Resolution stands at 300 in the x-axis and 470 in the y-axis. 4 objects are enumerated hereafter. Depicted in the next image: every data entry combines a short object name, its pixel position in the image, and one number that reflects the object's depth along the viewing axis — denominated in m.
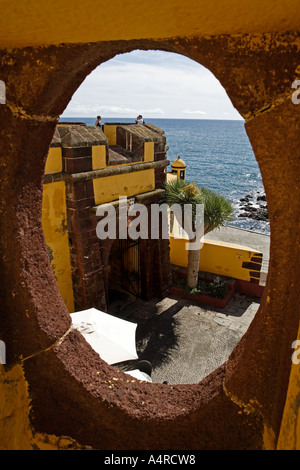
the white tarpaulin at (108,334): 6.69
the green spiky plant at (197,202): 10.06
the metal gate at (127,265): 10.94
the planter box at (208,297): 10.65
